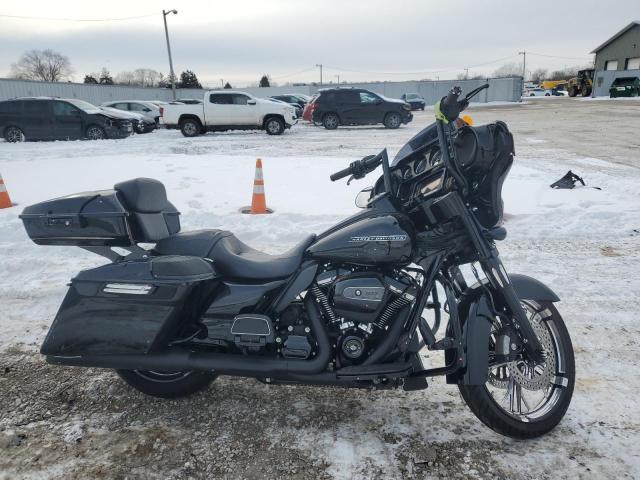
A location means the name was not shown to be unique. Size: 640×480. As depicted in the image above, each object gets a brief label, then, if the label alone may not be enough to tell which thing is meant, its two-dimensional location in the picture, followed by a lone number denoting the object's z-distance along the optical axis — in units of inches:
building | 1887.3
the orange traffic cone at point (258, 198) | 254.5
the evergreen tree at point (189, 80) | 2573.8
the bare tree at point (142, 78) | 3136.6
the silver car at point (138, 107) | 853.8
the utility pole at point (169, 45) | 1413.6
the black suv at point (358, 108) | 757.3
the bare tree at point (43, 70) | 2773.1
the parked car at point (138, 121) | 693.7
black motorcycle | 88.0
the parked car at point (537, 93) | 2435.8
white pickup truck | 703.1
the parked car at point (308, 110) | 768.9
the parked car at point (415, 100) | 1346.0
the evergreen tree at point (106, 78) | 2544.3
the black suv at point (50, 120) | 620.4
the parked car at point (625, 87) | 1620.3
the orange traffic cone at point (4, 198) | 261.9
